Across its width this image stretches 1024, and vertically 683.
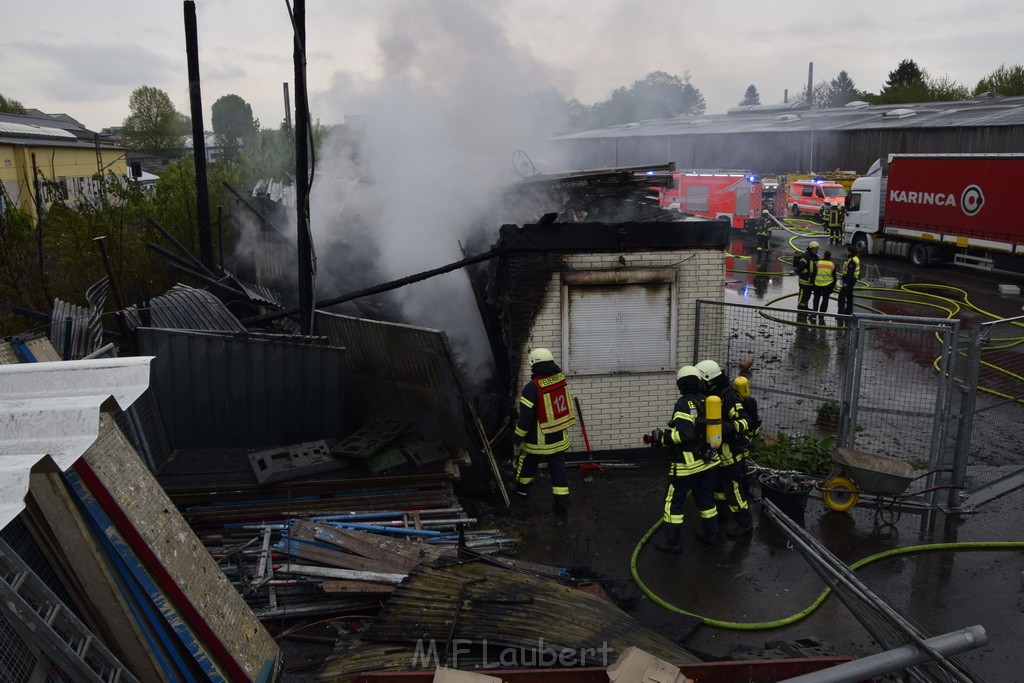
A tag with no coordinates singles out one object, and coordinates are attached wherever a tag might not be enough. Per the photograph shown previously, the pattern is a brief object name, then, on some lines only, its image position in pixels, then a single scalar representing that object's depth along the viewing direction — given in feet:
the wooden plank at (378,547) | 17.81
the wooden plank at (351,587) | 16.84
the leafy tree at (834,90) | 286.09
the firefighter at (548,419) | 22.65
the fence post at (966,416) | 22.43
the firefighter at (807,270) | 47.98
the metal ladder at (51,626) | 9.44
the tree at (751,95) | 413.34
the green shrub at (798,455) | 25.79
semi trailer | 63.05
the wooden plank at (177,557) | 12.73
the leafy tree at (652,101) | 201.16
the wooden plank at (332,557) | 17.47
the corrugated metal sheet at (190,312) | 26.73
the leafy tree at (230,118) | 136.95
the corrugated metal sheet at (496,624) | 12.85
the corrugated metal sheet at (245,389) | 23.85
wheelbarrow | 21.86
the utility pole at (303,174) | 23.79
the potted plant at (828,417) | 29.50
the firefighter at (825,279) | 47.24
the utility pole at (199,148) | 36.19
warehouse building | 98.33
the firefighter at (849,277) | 47.75
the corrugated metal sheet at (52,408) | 8.05
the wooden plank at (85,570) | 11.71
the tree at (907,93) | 166.63
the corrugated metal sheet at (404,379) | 23.18
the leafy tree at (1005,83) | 153.66
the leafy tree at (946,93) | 160.36
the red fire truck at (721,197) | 91.30
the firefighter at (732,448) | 21.49
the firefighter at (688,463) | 20.57
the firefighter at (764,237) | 82.53
